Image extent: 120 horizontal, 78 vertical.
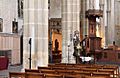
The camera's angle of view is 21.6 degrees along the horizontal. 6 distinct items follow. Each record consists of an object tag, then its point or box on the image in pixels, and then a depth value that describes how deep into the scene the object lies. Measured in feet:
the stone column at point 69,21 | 62.28
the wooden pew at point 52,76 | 27.58
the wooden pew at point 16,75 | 30.12
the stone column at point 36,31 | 42.83
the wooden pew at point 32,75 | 28.48
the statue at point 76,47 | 57.50
